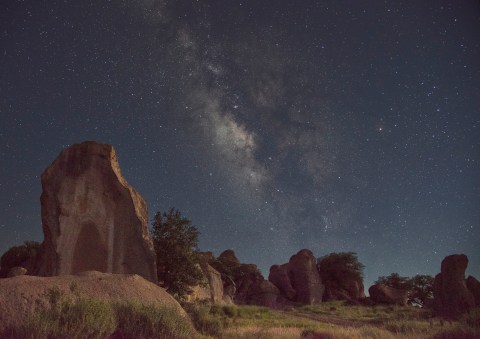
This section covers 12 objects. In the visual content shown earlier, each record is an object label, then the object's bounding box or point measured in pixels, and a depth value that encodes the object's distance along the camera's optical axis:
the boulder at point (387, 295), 49.54
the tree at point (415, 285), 56.72
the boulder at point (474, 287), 33.28
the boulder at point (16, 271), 32.35
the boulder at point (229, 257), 53.28
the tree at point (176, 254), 23.86
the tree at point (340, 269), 57.62
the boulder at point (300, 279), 51.75
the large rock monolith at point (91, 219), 18.69
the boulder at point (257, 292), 47.44
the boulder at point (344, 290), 54.82
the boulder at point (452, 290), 30.27
